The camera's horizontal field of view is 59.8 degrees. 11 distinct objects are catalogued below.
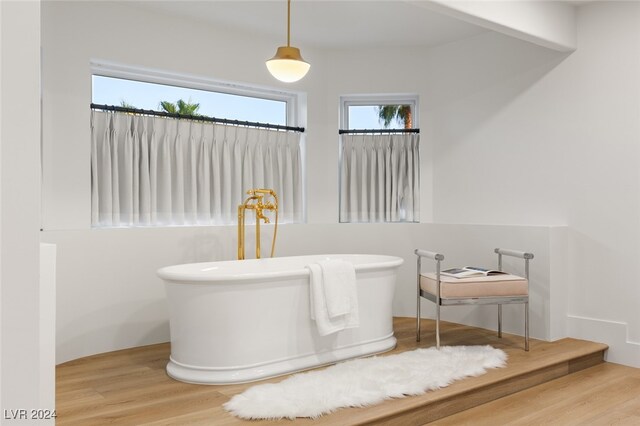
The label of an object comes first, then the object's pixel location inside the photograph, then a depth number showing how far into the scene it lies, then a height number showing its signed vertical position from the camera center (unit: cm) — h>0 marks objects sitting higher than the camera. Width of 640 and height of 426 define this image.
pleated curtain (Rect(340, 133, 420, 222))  517 +32
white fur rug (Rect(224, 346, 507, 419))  269 -94
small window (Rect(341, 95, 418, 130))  527 +95
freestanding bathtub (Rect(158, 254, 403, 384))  313 -68
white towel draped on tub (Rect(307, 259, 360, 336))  339 -52
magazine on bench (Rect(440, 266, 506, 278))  382 -43
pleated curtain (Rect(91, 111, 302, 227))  398 +33
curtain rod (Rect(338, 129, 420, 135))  519 +75
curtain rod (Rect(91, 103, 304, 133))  400 +74
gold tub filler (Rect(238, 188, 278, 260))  420 -2
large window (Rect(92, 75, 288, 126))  416 +90
